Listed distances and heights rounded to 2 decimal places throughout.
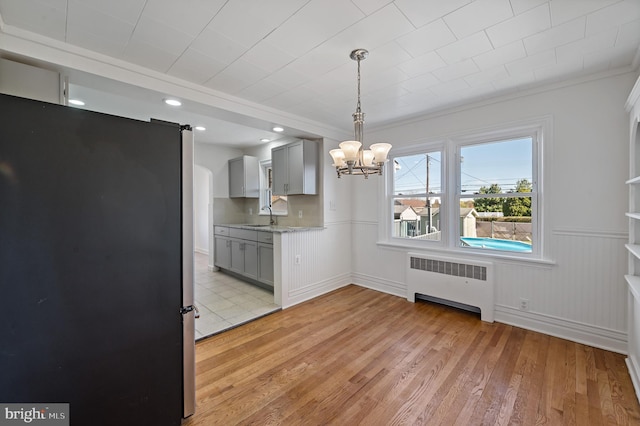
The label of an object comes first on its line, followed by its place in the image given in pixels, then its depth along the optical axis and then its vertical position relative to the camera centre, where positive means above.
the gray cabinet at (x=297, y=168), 3.98 +0.68
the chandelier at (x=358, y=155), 2.04 +0.46
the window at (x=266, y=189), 5.34 +0.46
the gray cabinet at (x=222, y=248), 5.00 -0.70
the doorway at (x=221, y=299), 3.06 -1.26
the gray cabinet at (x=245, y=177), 5.26 +0.70
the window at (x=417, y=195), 3.70 +0.24
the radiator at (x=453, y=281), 3.08 -0.87
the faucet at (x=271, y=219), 5.15 -0.16
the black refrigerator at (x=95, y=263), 1.09 -0.25
